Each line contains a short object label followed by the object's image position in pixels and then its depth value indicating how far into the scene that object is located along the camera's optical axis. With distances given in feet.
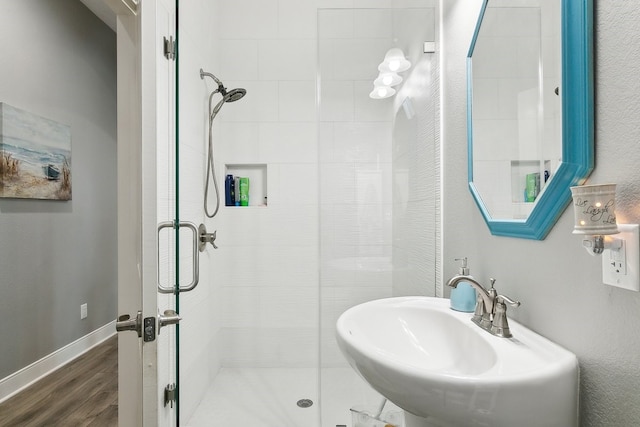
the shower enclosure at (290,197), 5.28
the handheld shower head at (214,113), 6.66
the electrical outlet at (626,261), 1.89
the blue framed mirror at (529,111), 2.40
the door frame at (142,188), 2.58
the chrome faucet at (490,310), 2.97
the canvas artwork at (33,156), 6.42
